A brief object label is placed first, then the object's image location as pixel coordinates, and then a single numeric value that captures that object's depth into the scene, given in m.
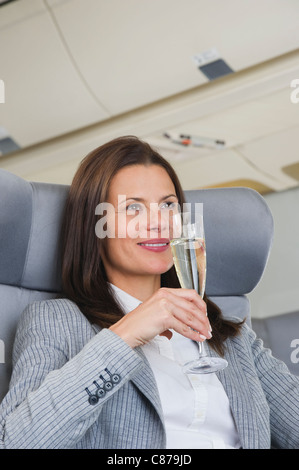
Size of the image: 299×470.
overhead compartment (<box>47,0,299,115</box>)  3.59
